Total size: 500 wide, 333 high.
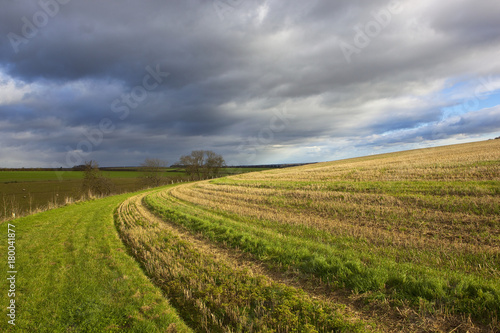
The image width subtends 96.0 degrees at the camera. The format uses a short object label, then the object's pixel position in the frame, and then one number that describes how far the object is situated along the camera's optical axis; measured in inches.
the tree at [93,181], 1795.0
